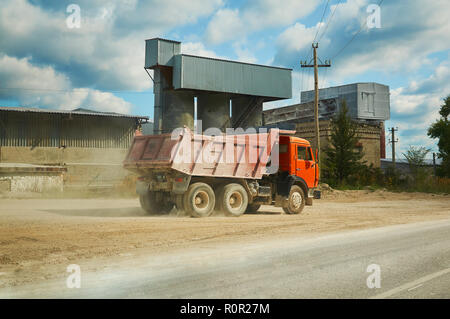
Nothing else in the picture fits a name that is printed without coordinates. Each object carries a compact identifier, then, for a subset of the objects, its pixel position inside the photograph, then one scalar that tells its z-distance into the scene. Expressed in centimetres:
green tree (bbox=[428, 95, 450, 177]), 5162
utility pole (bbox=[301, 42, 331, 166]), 2877
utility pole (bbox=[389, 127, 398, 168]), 6483
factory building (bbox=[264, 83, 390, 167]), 4484
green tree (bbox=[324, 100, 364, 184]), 3206
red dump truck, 1333
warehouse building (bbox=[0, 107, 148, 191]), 3117
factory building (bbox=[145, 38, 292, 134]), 3491
